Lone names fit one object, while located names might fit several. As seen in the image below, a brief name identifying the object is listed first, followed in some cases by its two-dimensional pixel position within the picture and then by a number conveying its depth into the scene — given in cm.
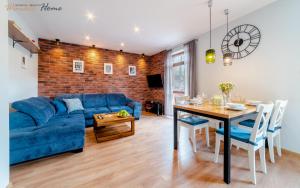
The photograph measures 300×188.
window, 486
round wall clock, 280
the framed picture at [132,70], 589
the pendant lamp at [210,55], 234
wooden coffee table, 296
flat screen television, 567
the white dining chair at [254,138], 163
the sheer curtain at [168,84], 526
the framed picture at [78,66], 475
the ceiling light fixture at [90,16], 280
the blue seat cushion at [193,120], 246
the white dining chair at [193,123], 244
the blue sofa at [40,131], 192
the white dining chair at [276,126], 197
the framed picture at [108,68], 531
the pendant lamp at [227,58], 238
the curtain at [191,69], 406
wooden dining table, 166
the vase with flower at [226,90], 241
